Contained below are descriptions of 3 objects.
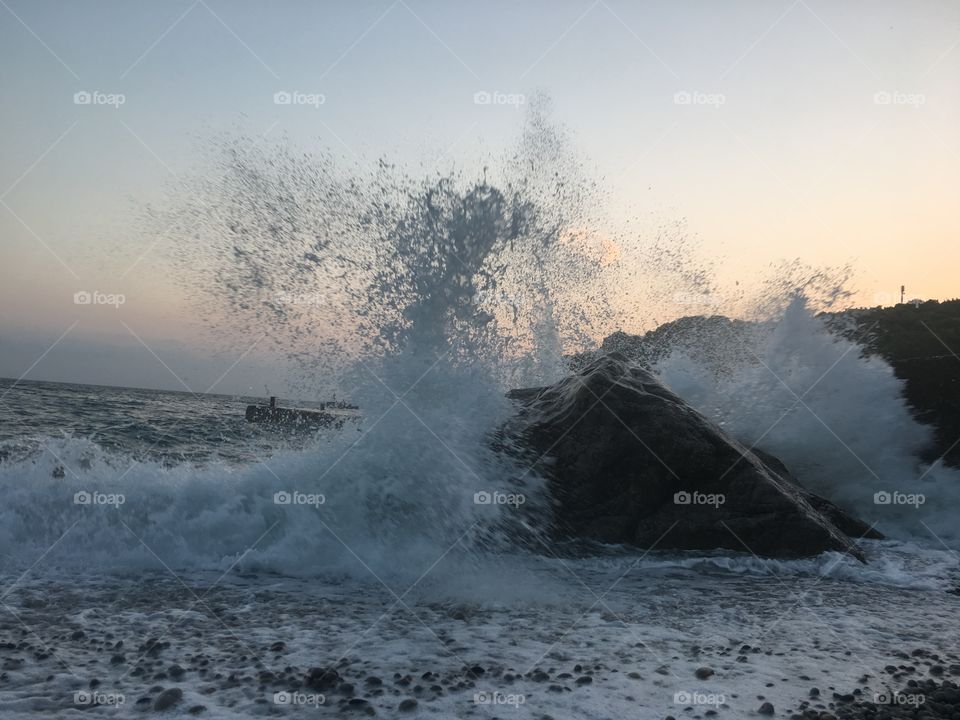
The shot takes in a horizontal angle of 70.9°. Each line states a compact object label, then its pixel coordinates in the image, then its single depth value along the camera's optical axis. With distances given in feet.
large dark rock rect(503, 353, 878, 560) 32.27
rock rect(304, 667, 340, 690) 15.60
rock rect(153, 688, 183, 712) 14.33
